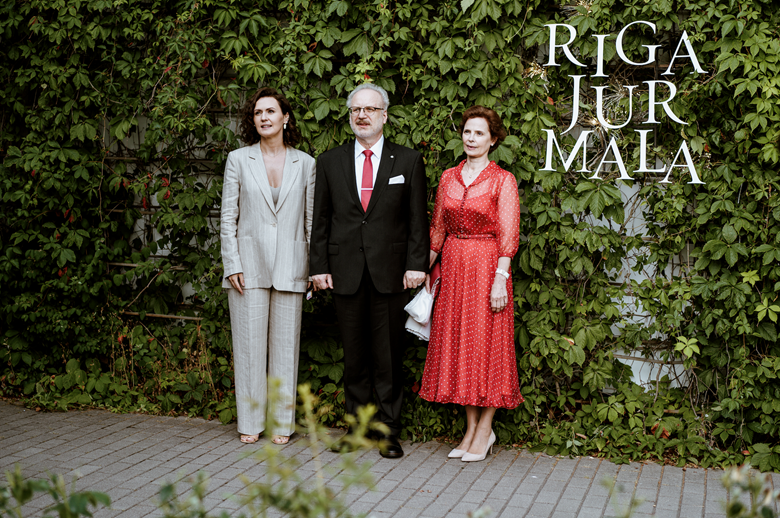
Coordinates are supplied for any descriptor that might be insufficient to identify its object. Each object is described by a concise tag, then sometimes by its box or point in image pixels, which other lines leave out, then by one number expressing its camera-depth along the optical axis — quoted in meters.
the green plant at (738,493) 1.59
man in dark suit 4.38
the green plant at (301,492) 1.62
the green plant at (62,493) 1.67
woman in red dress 4.21
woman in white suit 4.57
